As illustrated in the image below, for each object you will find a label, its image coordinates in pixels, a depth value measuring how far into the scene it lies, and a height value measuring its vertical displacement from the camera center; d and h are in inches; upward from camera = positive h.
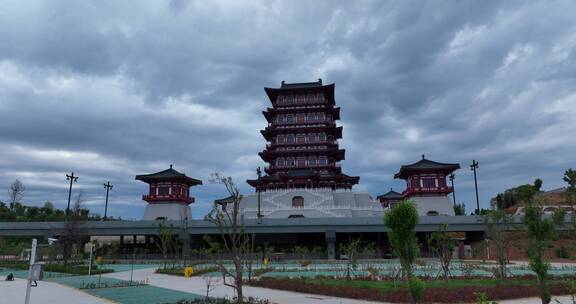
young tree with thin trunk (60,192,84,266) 1551.4 +34.8
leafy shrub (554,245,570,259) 1713.8 -49.9
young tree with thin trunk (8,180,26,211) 3563.0 +391.9
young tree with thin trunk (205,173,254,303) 518.0 +23.6
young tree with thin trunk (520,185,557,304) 557.6 +18.1
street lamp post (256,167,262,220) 2295.0 +154.9
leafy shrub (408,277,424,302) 516.1 -57.7
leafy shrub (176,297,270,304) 614.9 -90.0
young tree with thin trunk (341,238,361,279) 1045.5 -32.8
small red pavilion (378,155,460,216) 2625.5 +342.9
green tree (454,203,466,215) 3453.2 +256.7
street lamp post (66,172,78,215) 2585.1 +387.2
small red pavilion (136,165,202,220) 2947.8 +318.2
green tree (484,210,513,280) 906.1 +45.0
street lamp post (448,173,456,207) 2811.3 +421.8
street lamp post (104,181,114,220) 3122.5 +400.8
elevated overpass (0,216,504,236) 1961.1 +73.0
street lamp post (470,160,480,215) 2476.6 +432.6
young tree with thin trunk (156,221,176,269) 1636.8 +29.0
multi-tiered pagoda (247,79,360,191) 2827.3 +714.5
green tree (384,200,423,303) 599.5 +17.8
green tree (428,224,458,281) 863.1 -14.2
